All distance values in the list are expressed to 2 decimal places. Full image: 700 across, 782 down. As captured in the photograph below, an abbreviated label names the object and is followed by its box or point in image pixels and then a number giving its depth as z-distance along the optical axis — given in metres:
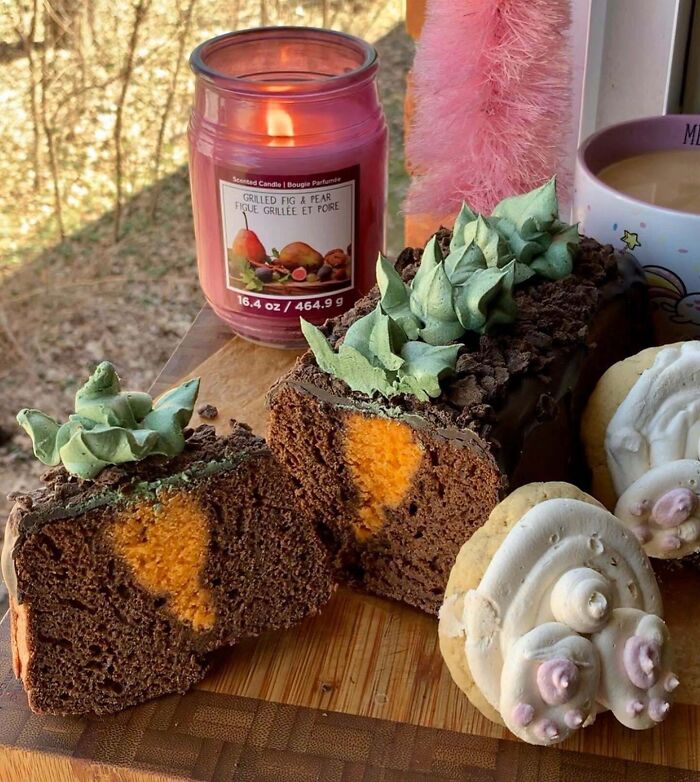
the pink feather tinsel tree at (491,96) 0.43
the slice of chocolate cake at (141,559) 0.30
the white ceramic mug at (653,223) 0.38
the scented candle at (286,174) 0.42
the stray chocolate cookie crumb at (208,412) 0.43
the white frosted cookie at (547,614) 0.27
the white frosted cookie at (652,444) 0.33
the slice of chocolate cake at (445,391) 0.31
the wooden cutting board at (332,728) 0.30
